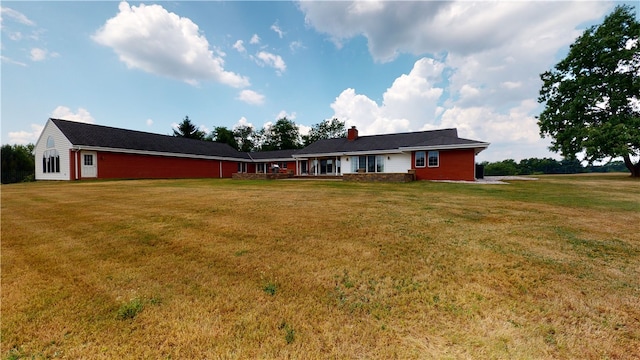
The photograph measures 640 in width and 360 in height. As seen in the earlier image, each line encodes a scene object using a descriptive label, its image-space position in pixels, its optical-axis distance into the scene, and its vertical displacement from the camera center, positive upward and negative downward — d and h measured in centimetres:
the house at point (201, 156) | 1720 +194
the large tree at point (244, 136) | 5362 +940
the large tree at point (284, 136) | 5080 +885
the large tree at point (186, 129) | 4844 +1009
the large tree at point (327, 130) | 4988 +968
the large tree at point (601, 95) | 1853 +655
